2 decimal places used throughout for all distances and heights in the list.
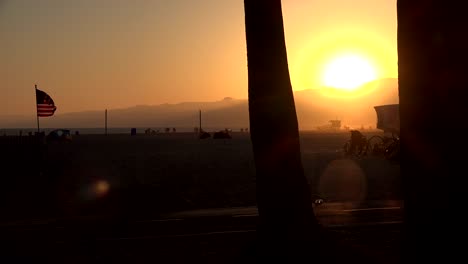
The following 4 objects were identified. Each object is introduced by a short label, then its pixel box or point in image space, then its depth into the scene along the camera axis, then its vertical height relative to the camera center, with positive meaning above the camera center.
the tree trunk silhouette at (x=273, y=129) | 10.03 -0.19
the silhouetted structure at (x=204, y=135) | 88.90 -2.03
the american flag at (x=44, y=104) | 33.31 +1.14
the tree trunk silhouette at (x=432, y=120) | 4.70 -0.08
